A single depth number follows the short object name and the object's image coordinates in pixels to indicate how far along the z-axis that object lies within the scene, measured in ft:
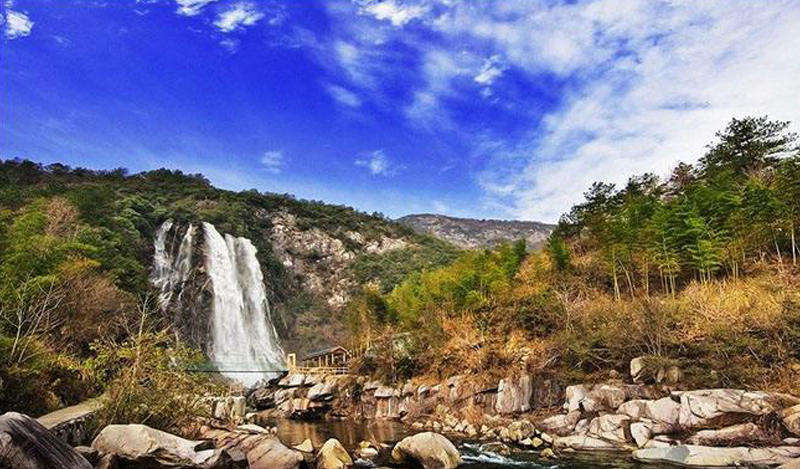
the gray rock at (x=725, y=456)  38.04
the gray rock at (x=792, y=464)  32.88
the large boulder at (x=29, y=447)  23.16
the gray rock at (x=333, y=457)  43.93
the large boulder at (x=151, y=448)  35.09
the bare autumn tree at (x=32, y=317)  47.47
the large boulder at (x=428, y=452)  42.68
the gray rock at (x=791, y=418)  42.80
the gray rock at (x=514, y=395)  67.66
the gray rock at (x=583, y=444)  48.88
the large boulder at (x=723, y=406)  46.39
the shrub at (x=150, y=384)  42.32
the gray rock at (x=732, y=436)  43.11
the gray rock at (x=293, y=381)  110.52
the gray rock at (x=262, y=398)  113.01
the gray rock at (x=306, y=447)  53.21
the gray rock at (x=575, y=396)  59.72
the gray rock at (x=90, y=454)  33.47
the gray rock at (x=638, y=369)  59.52
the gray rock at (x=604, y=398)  56.80
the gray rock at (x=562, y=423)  56.44
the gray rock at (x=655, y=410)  49.78
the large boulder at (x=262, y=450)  39.50
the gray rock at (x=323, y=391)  100.99
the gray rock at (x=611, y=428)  50.49
